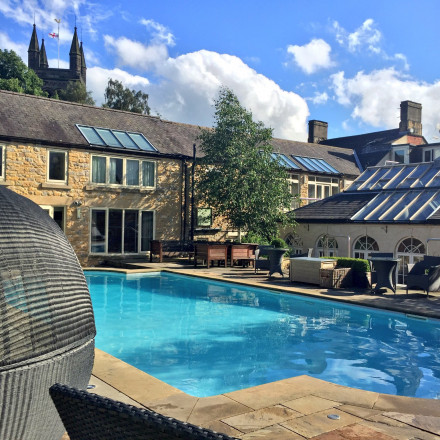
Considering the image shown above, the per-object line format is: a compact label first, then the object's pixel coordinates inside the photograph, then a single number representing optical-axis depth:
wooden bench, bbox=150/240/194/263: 21.48
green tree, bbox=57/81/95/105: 54.12
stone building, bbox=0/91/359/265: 20.39
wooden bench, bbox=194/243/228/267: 19.95
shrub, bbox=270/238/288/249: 21.38
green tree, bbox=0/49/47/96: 47.81
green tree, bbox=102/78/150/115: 49.56
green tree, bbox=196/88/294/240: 21.73
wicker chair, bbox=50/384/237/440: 2.04
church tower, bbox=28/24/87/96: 80.62
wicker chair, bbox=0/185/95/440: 2.69
